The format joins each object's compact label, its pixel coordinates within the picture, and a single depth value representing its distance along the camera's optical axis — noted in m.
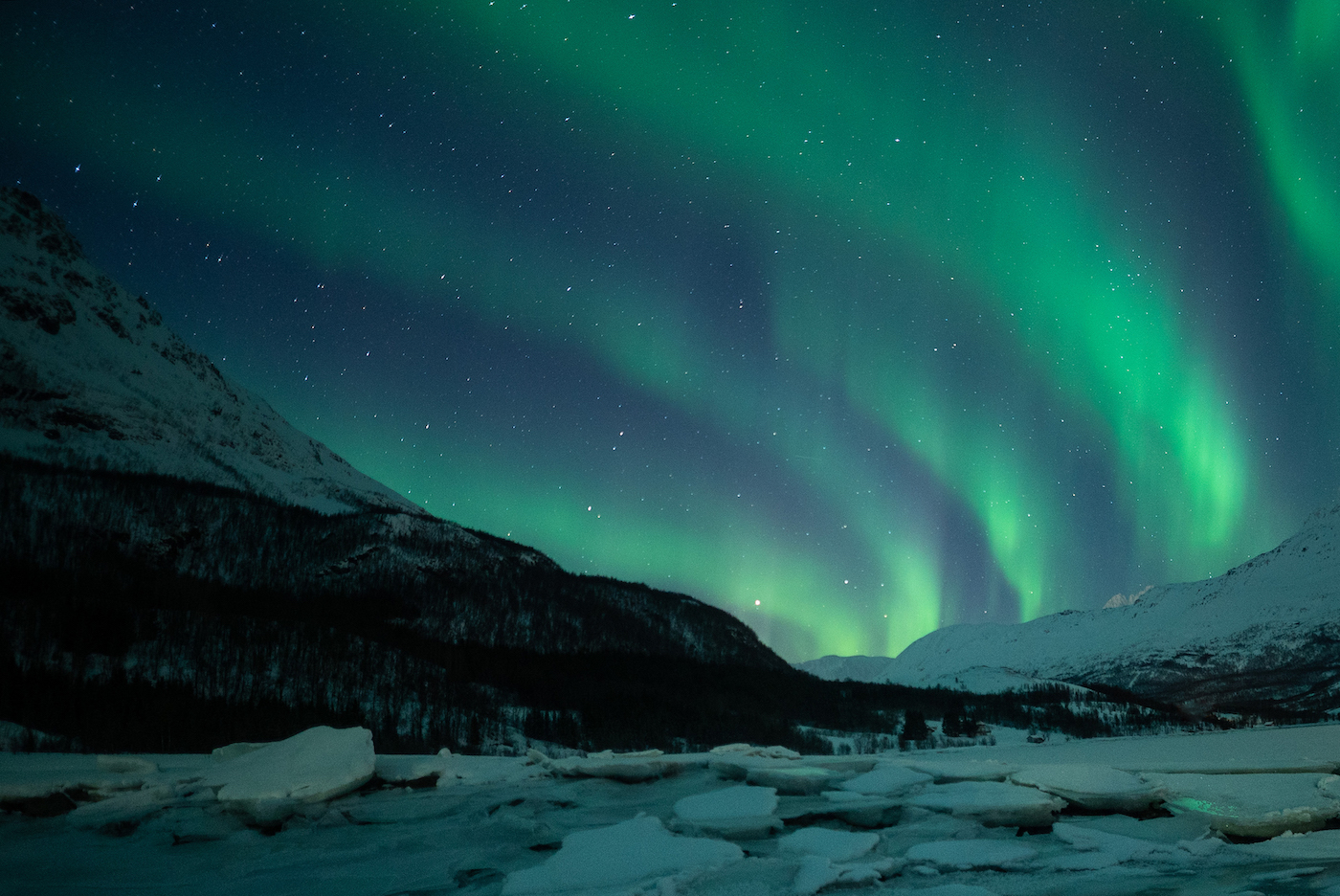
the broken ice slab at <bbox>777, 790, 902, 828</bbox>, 12.86
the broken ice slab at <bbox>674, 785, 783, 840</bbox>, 11.80
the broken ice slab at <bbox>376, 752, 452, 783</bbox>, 15.03
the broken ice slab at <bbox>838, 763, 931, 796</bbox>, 14.66
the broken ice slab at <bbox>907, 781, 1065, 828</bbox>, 12.40
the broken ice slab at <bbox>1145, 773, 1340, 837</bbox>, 11.33
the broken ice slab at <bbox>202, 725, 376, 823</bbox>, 12.46
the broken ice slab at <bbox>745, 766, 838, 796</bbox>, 15.12
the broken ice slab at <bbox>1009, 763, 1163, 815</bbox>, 13.13
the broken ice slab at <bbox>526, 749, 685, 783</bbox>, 16.52
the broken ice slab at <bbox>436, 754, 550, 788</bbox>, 15.64
